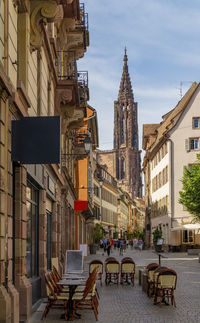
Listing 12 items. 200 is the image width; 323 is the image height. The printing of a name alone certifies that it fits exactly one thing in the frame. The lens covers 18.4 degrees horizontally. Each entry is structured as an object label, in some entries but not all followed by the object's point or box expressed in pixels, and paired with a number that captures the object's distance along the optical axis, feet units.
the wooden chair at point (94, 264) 67.26
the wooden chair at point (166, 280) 46.95
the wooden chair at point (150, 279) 53.16
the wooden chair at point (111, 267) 67.26
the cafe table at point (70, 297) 40.45
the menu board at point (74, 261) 58.90
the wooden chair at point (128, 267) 67.51
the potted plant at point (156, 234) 184.55
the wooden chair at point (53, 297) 40.70
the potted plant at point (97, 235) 201.16
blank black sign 31.86
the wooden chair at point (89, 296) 40.73
